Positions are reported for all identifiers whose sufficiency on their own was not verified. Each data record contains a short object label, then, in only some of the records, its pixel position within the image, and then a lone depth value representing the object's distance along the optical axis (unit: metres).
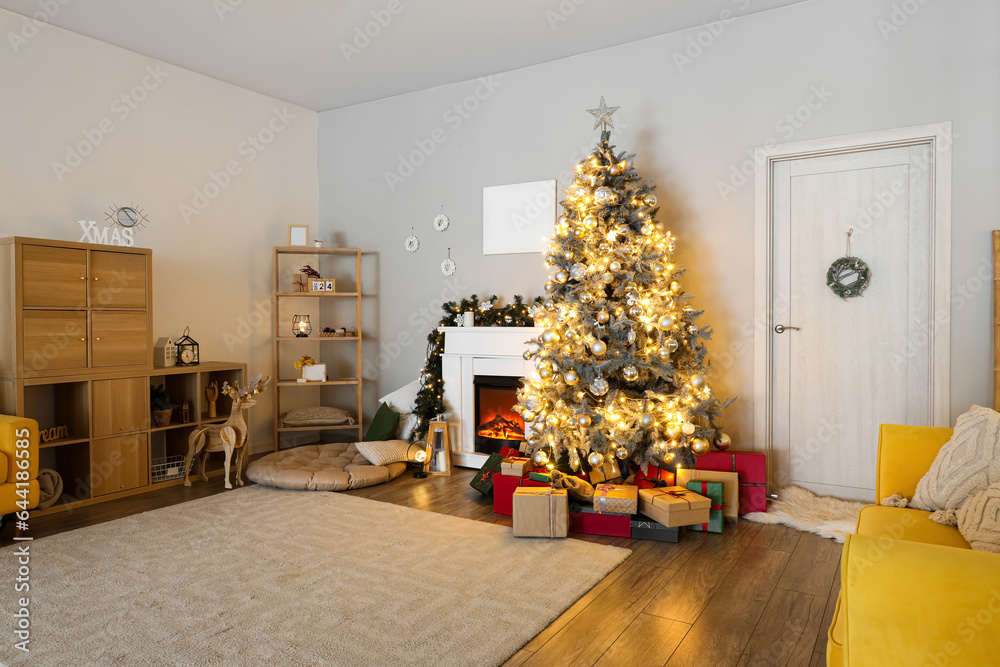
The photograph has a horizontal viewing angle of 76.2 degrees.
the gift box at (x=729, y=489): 3.75
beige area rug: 2.30
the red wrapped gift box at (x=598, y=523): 3.54
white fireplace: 4.95
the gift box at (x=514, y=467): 3.96
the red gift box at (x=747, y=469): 3.87
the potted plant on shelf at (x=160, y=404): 4.62
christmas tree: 3.83
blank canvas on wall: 5.11
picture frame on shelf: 5.76
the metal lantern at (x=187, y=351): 4.95
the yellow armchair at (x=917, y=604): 1.22
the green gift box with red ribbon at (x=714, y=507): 3.57
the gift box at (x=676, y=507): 3.42
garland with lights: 5.08
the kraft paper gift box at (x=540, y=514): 3.46
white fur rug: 3.54
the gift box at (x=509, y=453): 4.46
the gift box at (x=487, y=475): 4.26
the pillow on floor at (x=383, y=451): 4.83
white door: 3.89
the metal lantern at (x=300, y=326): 5.65
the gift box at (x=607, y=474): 3.95
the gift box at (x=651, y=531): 3.44
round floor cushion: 4.47
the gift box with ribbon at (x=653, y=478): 3.87
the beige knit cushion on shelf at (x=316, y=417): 5.58
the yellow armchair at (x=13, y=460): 3.32
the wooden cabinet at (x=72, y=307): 3.85
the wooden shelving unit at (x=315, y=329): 5.63
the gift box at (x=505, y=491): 3.91
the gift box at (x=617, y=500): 3.54
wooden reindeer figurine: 4.53
